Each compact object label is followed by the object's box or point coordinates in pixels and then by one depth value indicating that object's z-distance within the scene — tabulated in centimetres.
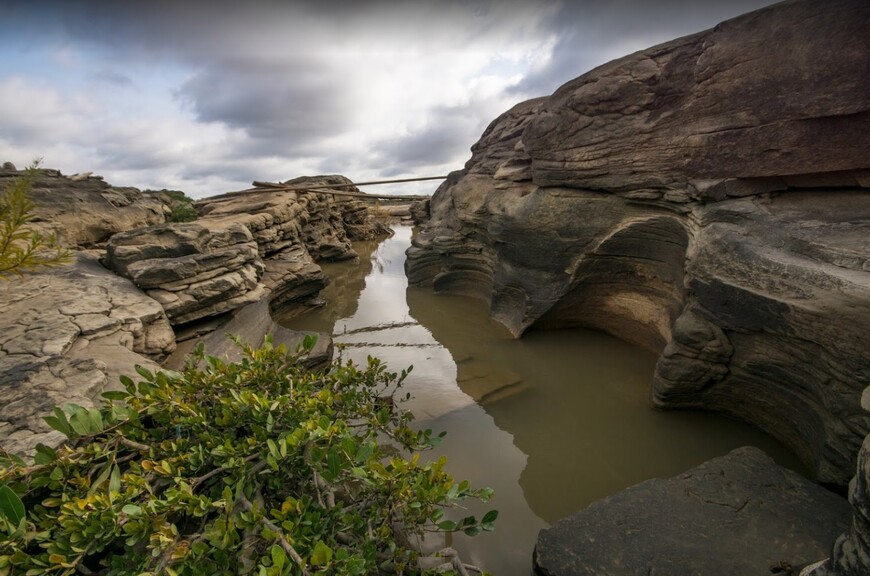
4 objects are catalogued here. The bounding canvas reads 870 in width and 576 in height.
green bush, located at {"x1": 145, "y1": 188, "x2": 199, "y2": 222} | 1084
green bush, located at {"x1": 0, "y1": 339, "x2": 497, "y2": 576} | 162
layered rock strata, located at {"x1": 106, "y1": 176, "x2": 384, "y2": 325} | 582
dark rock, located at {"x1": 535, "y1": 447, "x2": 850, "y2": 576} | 260
